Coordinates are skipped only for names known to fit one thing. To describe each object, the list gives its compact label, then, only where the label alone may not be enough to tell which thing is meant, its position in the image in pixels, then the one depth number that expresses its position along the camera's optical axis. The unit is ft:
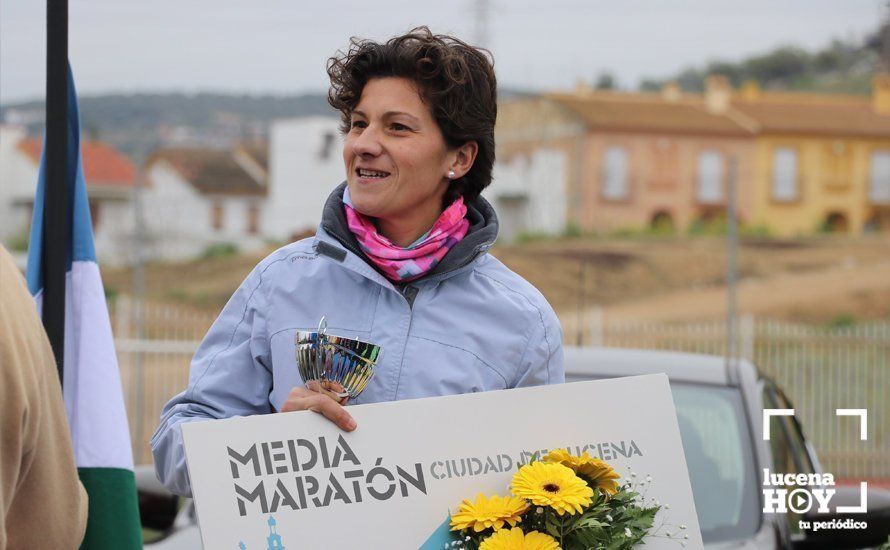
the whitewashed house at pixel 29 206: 63.21
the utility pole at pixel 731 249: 40.57
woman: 9.32
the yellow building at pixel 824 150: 119.75
